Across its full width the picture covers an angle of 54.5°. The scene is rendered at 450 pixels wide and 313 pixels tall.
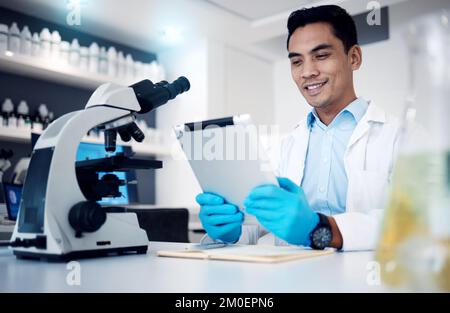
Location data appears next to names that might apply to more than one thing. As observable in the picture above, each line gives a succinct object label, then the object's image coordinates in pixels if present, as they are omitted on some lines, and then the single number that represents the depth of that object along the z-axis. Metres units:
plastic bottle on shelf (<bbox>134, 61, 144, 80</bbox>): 3.95
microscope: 0.91
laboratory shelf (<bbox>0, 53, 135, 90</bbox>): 3.17
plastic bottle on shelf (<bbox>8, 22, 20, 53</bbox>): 3.19
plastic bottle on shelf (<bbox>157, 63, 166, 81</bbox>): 4.20
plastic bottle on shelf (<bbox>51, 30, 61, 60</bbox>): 3.38
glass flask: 0.44
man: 1.59
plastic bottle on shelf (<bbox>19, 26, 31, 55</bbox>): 3.24
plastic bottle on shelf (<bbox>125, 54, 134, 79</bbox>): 3.88
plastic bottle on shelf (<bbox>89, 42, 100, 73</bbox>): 3.64
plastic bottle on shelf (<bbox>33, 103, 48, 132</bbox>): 3.32
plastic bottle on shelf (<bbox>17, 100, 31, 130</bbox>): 3.23
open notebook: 0.87
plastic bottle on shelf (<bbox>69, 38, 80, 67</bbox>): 3.51
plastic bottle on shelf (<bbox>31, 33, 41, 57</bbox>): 3.28
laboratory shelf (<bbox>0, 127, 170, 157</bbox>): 3.10
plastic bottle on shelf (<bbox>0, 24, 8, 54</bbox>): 3.08
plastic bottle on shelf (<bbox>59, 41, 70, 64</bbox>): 3.44
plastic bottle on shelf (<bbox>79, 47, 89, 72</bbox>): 3.58
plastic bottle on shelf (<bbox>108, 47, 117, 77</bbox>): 3.75
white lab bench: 0.63
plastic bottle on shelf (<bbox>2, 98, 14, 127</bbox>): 3.16
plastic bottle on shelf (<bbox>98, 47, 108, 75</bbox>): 3.71
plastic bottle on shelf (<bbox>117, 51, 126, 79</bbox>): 3.82
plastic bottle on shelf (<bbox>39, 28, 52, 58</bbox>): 3.33
